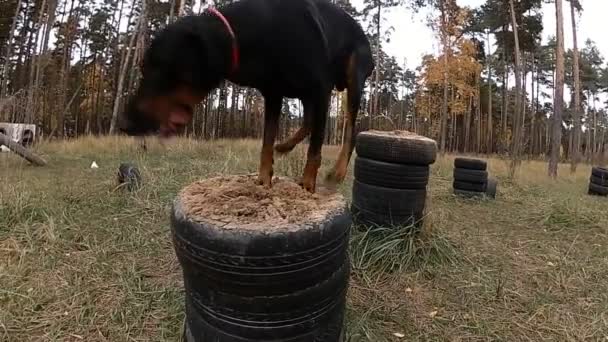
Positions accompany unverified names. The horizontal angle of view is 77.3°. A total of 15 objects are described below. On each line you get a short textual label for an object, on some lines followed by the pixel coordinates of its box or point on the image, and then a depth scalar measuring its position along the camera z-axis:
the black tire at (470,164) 6.54
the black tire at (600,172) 9.02
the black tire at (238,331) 1.54
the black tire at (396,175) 3.48
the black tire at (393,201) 3.48
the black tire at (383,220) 3.47
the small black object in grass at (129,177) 4.56
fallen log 6.44
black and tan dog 1.46
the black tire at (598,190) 9.10
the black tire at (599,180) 9.05
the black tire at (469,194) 6.49
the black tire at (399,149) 3.45
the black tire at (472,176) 6.49
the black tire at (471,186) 6.57
